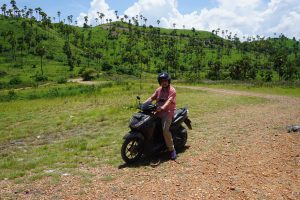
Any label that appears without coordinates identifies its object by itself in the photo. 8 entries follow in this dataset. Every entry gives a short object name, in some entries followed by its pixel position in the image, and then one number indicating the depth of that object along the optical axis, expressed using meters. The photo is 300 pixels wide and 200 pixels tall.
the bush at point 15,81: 73.97
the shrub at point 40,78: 83.06
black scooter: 8.50
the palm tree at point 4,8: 161.38
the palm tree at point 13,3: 159.29
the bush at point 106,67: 110.75
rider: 8.75
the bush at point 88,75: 75.29
